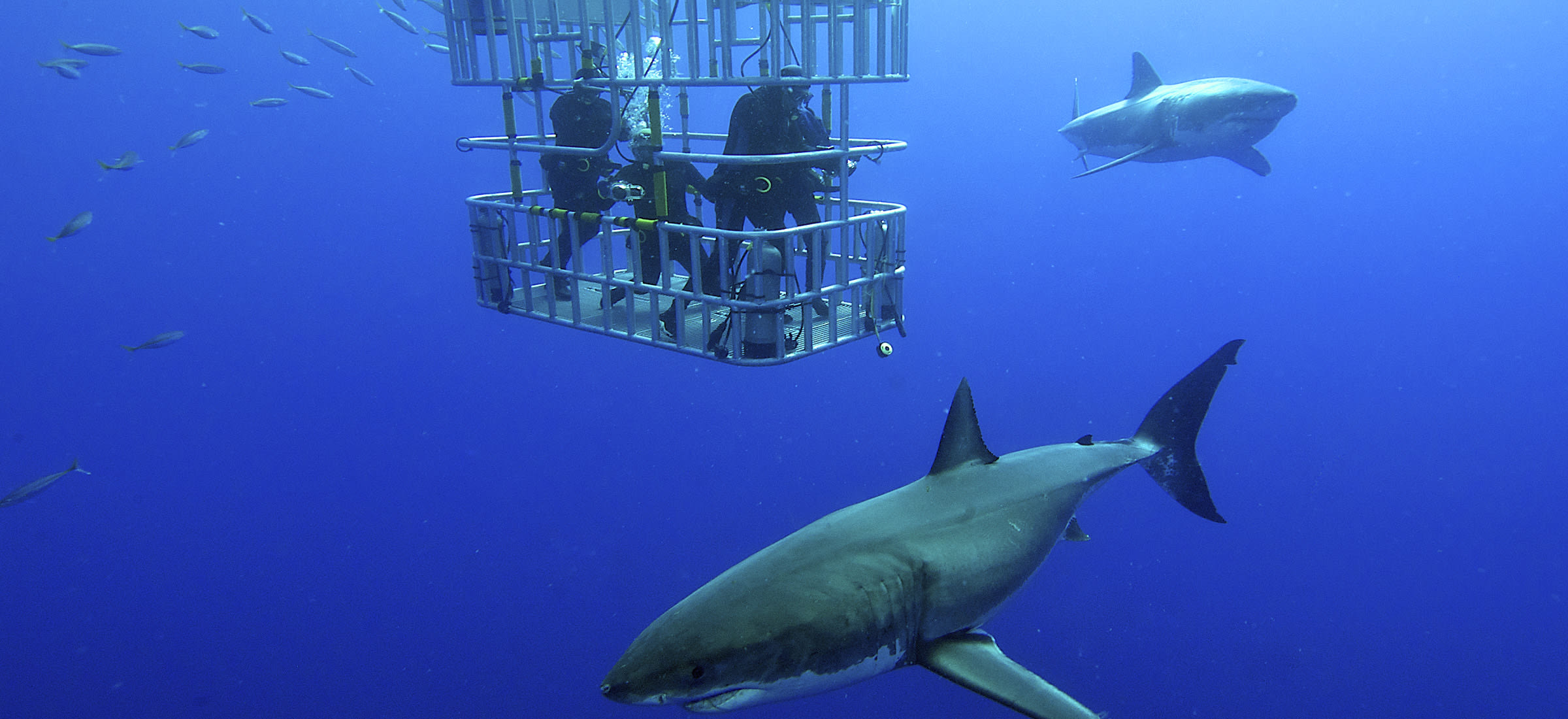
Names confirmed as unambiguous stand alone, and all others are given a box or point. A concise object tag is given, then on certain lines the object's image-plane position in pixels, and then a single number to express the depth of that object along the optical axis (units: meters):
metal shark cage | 5.57
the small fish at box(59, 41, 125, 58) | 8.83
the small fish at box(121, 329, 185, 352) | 7.98
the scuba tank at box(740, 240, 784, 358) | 5.49
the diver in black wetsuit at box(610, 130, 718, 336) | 6.49
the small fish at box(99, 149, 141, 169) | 8.29
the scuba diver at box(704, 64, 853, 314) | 6.08
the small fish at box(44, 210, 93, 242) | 7.73
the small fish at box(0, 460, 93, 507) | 6.53
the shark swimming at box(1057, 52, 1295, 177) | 9.28
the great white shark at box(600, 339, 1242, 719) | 2.77
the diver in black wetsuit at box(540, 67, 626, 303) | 7.13
